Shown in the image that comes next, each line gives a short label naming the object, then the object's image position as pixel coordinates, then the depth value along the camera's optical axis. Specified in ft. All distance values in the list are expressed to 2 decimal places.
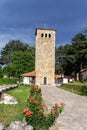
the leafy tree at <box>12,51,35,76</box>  86.09
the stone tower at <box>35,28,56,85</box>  69.96
